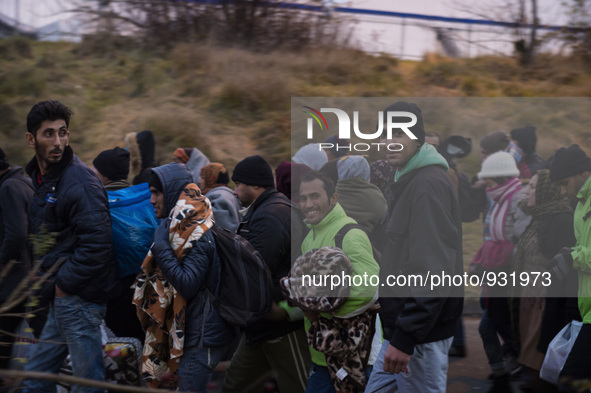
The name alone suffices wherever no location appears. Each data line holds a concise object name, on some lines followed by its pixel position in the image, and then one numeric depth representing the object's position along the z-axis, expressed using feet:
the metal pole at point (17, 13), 42.60
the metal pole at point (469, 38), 47.31
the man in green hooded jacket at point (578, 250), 13.62
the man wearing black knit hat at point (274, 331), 14.02
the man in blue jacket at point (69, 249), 13.66
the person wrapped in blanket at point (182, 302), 13.29
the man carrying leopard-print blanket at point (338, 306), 12.46
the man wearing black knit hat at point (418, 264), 10.68
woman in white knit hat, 19.61
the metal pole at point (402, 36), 46.05
